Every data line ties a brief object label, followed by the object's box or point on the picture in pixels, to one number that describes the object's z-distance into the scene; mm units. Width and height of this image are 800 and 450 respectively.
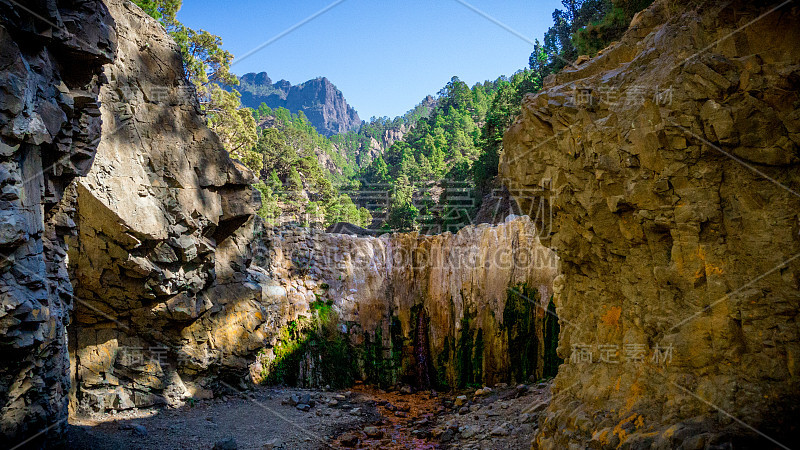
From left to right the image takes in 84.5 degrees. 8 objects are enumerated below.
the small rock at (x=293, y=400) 13195
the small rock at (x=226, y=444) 9242
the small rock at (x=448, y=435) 10172
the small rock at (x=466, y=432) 9844
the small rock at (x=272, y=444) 10072
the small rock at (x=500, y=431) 8843
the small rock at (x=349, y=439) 10726
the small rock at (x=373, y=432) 11266
